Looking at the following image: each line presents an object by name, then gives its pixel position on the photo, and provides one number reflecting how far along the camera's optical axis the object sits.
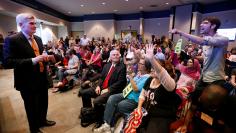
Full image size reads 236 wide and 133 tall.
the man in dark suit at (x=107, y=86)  2.38
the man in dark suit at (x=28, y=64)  1.86
